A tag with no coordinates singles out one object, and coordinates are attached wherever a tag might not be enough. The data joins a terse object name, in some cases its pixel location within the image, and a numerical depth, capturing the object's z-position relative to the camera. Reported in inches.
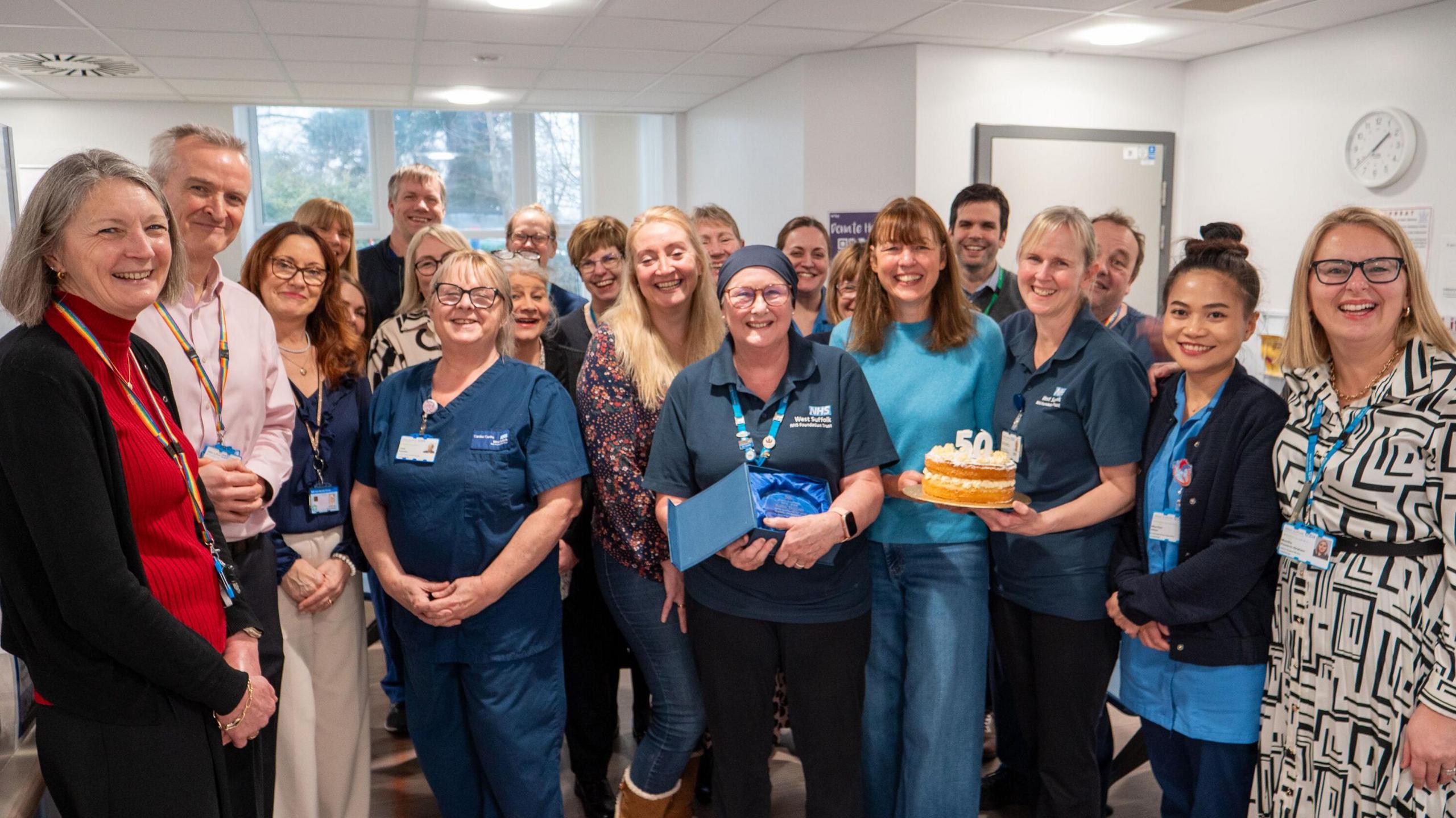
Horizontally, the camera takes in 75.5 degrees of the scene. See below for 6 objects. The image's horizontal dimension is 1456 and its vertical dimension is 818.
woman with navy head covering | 87.4
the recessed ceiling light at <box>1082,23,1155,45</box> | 218.5
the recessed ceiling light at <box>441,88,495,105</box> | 299.6
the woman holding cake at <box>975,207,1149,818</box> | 90.8
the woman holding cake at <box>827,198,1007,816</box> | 94.5
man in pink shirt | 83.8
